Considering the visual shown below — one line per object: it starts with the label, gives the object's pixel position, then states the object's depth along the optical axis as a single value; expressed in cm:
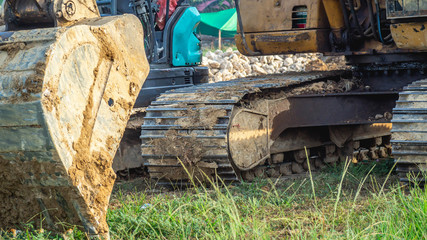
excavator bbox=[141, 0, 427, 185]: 1068
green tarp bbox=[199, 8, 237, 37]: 4419
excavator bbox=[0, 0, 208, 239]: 627
